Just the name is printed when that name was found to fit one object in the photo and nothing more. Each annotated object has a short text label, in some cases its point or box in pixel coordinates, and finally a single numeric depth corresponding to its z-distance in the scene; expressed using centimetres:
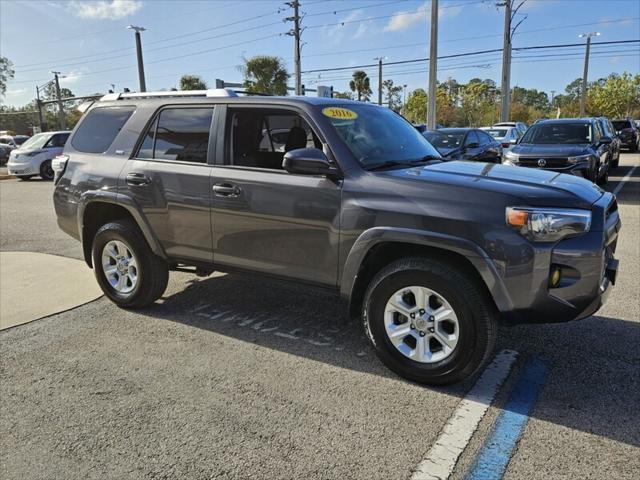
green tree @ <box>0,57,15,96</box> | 6656
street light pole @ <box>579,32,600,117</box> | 4309
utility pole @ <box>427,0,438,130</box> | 1815
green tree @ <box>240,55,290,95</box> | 4178
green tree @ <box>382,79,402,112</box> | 8494
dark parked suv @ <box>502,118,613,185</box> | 1026
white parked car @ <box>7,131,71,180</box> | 1853
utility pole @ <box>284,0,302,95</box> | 3256
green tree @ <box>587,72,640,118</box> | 6091
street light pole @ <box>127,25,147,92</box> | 3148
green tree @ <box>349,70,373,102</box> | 6781
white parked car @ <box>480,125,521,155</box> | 1788
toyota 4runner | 300
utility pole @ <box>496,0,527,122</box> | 2455
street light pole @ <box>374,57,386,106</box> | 5059
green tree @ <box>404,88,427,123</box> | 6559
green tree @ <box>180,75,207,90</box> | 4362
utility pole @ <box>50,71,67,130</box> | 5916
